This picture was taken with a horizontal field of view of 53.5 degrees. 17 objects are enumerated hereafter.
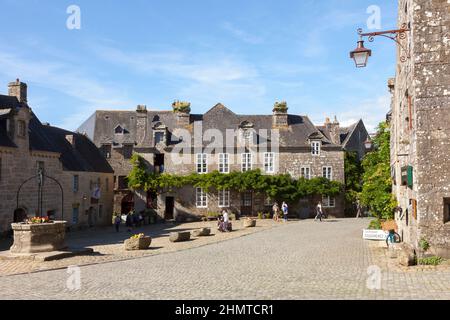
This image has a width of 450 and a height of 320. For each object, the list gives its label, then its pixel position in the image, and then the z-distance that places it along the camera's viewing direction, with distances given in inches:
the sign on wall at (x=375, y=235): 650.2
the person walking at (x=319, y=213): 1200.0
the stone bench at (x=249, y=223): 1034.7
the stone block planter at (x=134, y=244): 657.6
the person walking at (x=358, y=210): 1342.4
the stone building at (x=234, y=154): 1360.7
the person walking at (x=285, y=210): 1201.3
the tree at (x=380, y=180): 763.3
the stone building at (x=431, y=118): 433.4
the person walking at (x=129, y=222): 1131.9
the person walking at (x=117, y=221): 1106.2
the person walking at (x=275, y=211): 1214.5
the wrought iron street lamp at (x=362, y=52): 426.3
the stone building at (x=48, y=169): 845.2
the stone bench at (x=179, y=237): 762.8
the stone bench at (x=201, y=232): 857.5
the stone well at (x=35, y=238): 552.4
